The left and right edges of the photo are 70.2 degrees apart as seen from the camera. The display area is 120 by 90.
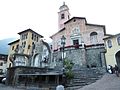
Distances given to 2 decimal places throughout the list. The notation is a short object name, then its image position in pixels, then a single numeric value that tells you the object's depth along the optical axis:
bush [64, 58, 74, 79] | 9.31
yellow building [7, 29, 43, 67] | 27.12
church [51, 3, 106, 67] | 16.98
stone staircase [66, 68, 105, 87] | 9.30
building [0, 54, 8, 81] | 31.05
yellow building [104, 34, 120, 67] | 14.13
